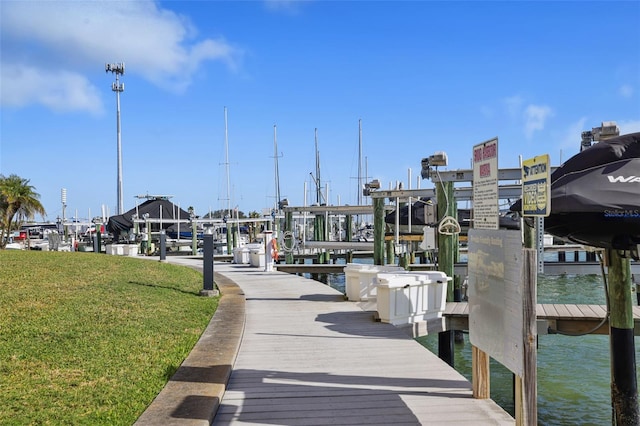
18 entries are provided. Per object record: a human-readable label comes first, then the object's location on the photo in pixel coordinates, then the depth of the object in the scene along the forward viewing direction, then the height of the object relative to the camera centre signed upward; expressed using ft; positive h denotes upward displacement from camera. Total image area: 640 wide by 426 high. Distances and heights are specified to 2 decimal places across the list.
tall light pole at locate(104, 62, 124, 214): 176.96 +43.74
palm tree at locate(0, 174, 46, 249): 118.11 +6.12
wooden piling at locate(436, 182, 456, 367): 37.80 -2.30
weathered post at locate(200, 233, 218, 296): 42.04 -2.87
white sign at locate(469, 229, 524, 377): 13.62 -1.81
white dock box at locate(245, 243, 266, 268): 72.74 -3.65
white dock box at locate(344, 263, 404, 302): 37.70 -3.60
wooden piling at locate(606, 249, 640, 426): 20.65 -4.36
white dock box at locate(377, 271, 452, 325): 29.19 -3.65
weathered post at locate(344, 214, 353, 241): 115.34 +0.28
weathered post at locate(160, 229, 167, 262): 81.76 -2.79
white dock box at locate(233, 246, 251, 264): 81.14 -3.72
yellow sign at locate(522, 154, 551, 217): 13.60 +0.98
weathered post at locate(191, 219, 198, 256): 121.40 -3.32
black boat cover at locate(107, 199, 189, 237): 150.61 +4.34
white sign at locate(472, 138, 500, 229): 15.64 +1.15
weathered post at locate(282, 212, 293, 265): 86.38 -1.67
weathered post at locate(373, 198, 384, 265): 55.11 -0.19
